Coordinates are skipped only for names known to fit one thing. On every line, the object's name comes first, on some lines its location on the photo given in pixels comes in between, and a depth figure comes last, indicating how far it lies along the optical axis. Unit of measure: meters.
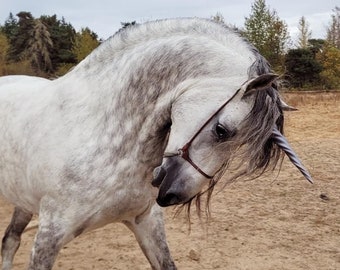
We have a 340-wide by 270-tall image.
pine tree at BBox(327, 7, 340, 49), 29.93
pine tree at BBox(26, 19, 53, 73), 29.84
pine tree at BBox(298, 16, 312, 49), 29.50
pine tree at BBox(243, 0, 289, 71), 22.50
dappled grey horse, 1.80
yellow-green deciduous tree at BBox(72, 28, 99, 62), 25.91
